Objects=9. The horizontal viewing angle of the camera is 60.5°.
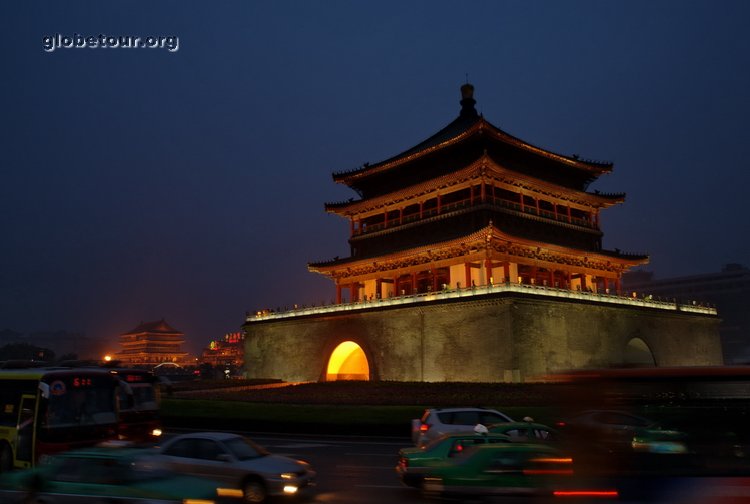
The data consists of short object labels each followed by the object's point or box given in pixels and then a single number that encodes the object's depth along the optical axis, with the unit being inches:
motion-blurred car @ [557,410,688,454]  321.7
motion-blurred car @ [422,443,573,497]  374.0
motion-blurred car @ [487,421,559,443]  541.3
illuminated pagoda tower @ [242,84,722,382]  1384.1
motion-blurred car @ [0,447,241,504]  322.3
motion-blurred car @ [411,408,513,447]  612.7
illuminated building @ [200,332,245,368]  5123.0
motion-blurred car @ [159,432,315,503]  427.5
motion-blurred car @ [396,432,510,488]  457.1
